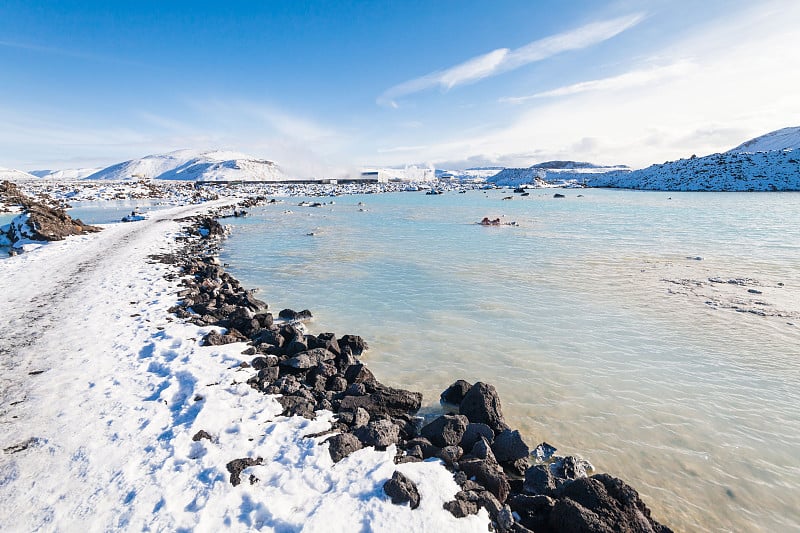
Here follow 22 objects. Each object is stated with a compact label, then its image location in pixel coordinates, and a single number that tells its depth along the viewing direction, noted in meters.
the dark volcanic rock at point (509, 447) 5.54
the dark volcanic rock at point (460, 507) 4.12
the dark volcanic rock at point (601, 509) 4.02
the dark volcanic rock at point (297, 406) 6.02
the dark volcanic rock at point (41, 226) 20.61
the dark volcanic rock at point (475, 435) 5.70
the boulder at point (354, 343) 8.98
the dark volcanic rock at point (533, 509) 4.25
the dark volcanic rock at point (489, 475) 4.60
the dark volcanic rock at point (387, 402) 6.35
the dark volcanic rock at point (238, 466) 4.57
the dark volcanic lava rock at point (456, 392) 6.95
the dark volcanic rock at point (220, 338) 8.54
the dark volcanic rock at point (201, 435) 5.27
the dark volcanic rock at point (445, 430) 5.59
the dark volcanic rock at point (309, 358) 7.60
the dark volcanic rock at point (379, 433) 5.32
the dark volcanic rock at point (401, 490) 4.25
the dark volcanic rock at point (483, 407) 6.17
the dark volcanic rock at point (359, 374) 7.30
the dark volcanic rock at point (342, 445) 5.05
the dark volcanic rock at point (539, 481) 4.78
